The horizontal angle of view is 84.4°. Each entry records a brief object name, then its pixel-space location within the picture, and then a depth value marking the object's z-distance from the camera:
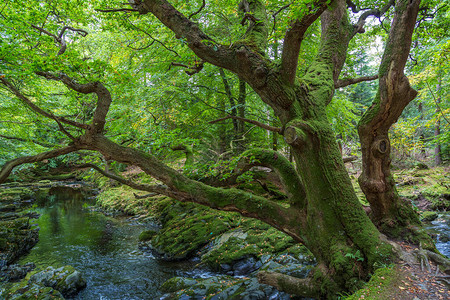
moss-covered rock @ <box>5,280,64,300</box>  4.54
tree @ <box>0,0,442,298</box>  3.25
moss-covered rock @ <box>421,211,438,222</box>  7.70
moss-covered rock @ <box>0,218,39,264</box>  6.79
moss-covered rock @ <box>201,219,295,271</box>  5.57
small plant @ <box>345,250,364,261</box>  3.10
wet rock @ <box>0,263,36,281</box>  5.76
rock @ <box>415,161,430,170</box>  12.94
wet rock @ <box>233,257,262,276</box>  5.30
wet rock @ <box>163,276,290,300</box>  4.20
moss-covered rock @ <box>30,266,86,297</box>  5.16
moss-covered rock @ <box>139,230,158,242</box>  8.10
